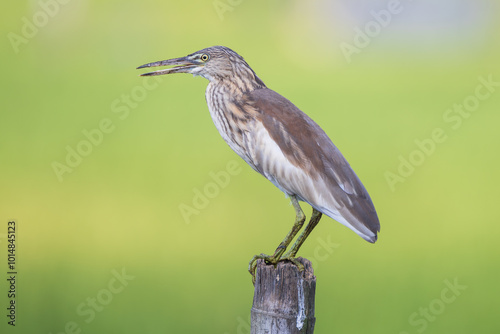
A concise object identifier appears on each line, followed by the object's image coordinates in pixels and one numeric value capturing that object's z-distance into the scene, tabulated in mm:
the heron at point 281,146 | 7100
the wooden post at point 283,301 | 7029
